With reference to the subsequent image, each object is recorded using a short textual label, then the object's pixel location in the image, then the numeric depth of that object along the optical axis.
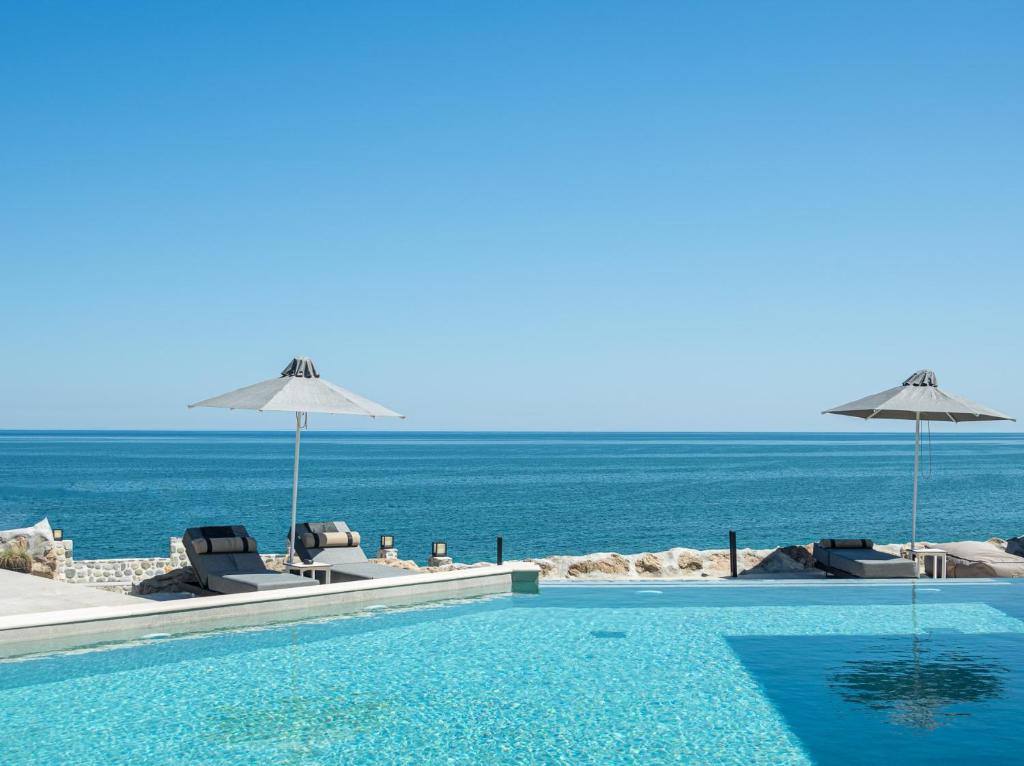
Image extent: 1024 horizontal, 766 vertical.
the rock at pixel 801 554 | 14.86
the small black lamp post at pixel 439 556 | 17.66
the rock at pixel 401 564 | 16.69
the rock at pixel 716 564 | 16.80
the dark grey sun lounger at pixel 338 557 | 11.81
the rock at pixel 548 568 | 16.42
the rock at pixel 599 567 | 16.28
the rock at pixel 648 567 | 16.95
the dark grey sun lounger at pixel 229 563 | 10.53
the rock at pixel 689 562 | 17.41
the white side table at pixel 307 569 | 11.46
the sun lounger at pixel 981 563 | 13.60
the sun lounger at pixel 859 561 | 13.05
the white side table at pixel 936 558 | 13.27
